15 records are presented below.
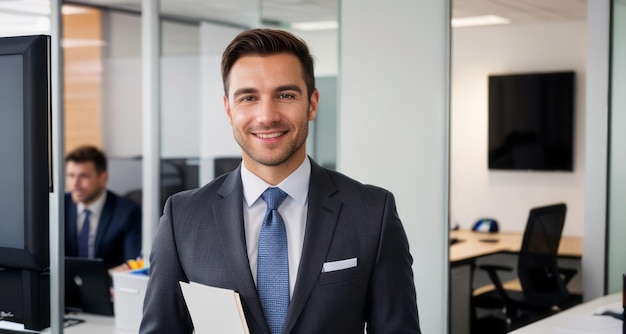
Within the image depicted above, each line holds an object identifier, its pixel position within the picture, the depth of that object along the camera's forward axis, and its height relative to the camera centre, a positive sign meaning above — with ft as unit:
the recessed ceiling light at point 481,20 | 14.08 +2.62
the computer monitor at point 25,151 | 5.35 -0.12
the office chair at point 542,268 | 17.04 -2.83
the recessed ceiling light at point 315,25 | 13.29 +1.78
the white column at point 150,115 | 15.62 +0.34
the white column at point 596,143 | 11.39 -0.13
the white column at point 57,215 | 12.43 -1.28
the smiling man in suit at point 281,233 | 5.71 -0.74
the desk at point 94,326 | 12.06 -2.95
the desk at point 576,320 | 8.98 -2.29
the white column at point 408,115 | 12.05 +0.27
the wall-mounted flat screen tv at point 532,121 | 26.61 +0.42
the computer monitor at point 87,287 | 12.48 -2.46
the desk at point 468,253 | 17.61 -2.91
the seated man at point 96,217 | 16.42 -1.73
